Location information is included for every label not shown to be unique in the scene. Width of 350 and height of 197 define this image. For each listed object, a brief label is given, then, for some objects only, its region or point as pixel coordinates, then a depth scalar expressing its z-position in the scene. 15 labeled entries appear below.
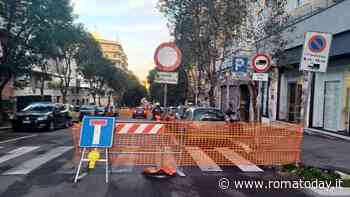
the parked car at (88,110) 29.67
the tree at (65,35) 20.87
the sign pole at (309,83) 8.06
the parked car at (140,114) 38.47
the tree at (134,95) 86.75
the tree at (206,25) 15.98
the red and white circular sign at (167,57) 7.88
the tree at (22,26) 19.11
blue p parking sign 11.48
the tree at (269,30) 12.59
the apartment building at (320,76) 13.41
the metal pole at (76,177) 6.54
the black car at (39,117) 17.59
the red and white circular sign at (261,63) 9.52
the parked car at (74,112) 23.68
